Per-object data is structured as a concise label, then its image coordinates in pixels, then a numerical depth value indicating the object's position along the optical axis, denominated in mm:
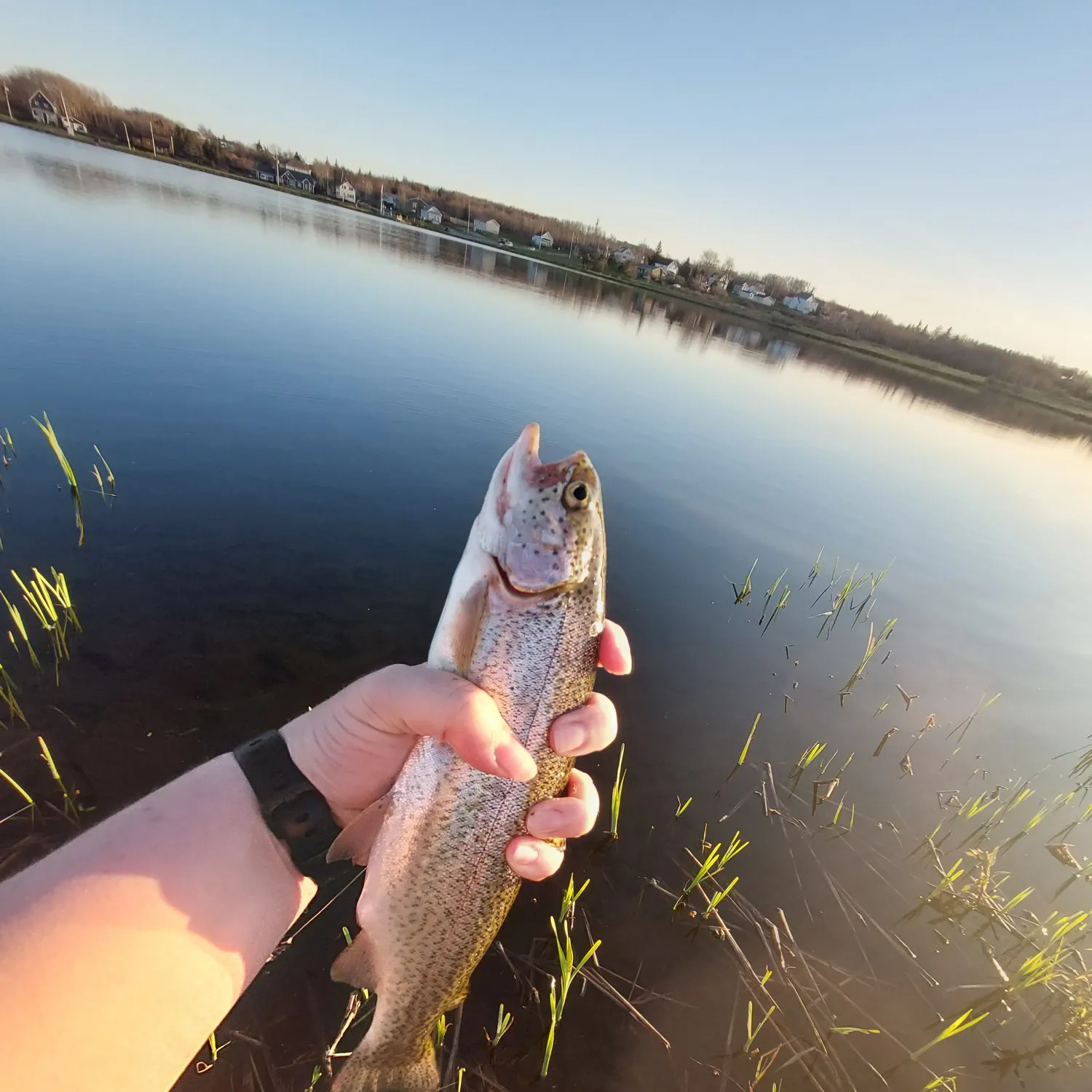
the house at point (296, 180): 105869
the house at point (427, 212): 111125
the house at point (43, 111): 90938
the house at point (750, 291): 119188
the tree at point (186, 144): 96875
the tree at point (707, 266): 112938
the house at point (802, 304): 126188
